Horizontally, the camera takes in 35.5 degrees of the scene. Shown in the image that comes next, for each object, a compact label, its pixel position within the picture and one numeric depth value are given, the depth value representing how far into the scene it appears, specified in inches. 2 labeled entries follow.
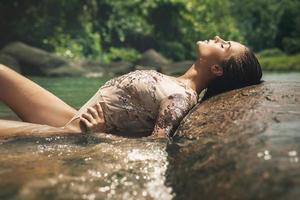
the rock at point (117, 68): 708.7
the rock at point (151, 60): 841.5
